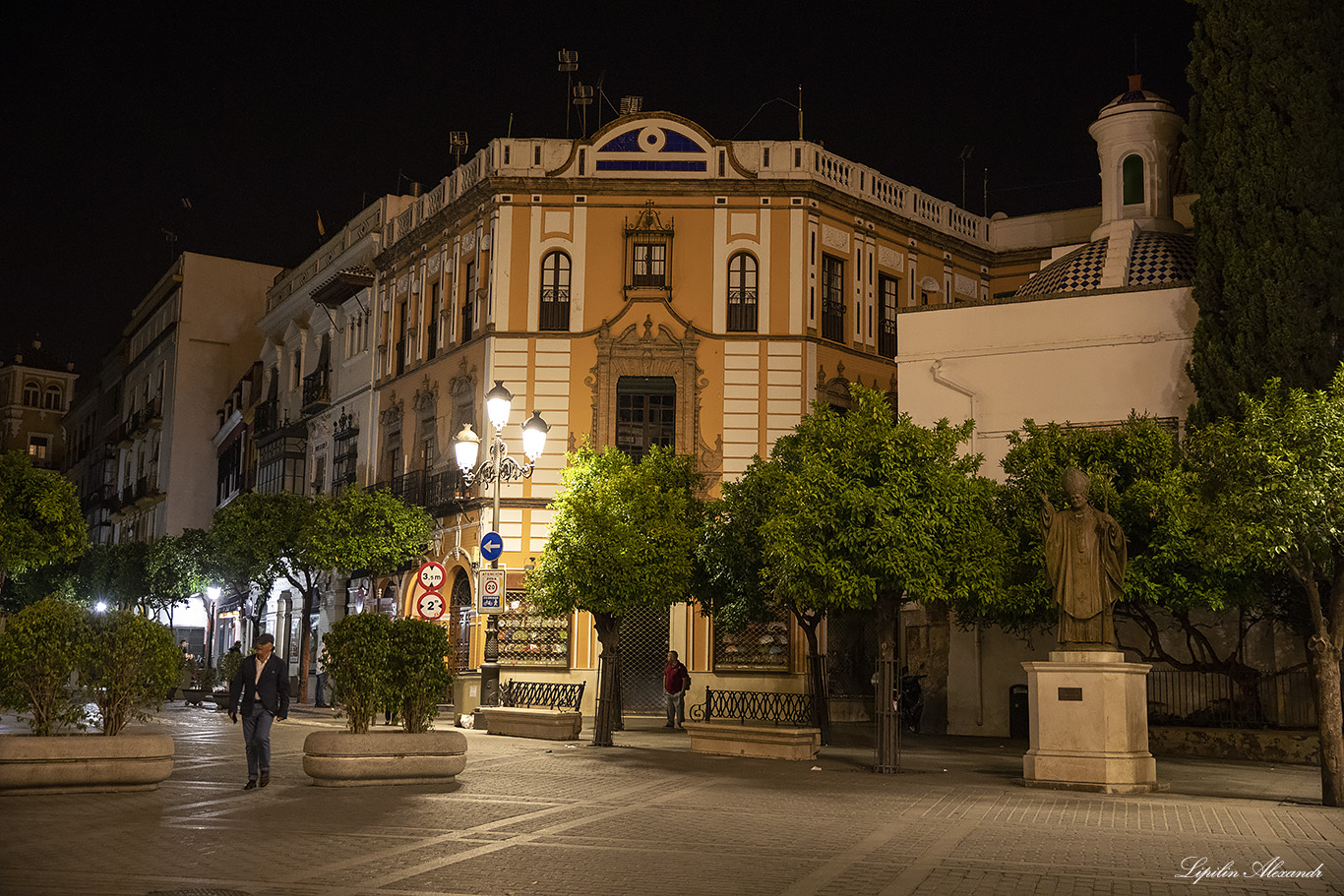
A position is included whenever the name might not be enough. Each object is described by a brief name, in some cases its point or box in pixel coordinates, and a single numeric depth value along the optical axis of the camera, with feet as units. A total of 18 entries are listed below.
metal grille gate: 103.81
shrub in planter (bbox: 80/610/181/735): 44.29
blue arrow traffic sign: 74.23
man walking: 47.47
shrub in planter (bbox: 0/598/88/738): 43.34
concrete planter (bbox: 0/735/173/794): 41.83
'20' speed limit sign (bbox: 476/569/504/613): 73.78
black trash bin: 85.46
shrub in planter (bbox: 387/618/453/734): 48.39
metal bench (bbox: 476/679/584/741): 75.10
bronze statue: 52.11
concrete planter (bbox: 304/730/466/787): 46.68
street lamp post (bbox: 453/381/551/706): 72.02
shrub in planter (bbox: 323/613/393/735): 47.57
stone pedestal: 50.42
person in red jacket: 89.92
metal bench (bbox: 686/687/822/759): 63.87
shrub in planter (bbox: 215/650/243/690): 111.65
